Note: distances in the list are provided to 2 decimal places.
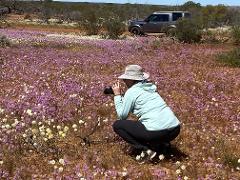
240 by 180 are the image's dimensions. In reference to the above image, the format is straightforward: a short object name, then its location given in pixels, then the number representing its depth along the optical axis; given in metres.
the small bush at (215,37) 26.23
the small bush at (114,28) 28.27
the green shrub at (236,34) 24.38
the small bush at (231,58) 15.17
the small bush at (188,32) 24.41
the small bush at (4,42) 18.74
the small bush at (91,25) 33.18
